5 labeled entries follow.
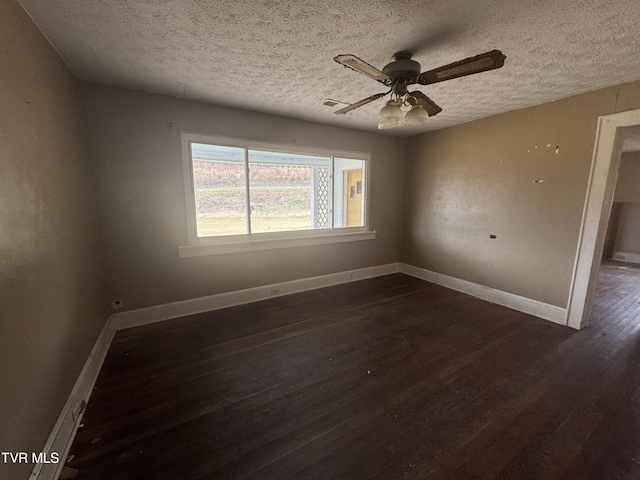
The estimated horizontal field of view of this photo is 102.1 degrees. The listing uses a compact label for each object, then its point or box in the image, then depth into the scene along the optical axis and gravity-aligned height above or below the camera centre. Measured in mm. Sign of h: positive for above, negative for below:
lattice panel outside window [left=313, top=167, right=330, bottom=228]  4039 +57
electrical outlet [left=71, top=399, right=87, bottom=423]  1577 -1331
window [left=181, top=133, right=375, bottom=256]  3062 +104
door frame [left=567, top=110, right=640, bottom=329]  2496 -68
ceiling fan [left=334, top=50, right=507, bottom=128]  1556 +809
